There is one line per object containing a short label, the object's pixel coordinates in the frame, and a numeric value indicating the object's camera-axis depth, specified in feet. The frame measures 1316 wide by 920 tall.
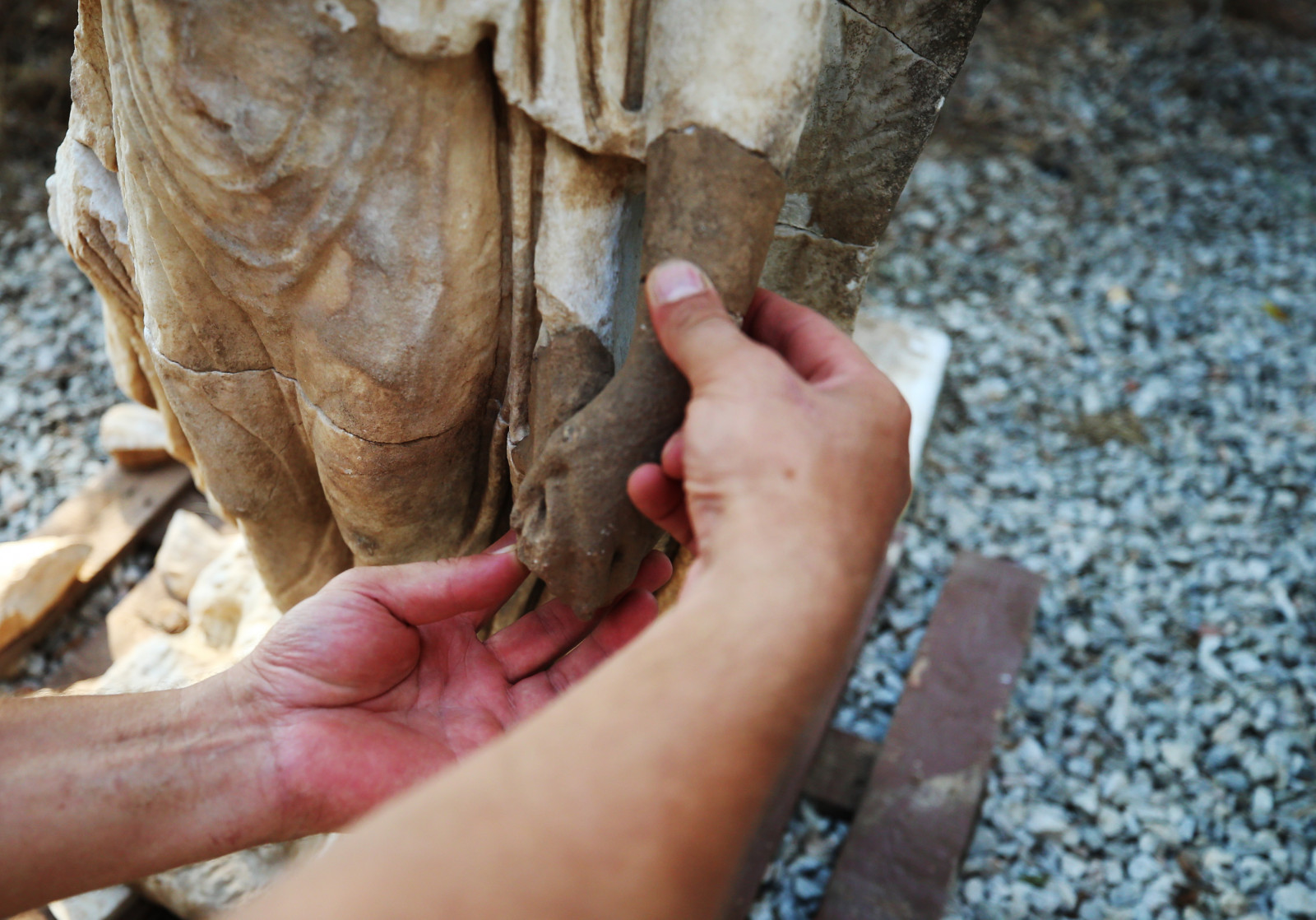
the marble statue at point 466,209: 1.23
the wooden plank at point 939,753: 1.97
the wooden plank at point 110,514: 2.52
